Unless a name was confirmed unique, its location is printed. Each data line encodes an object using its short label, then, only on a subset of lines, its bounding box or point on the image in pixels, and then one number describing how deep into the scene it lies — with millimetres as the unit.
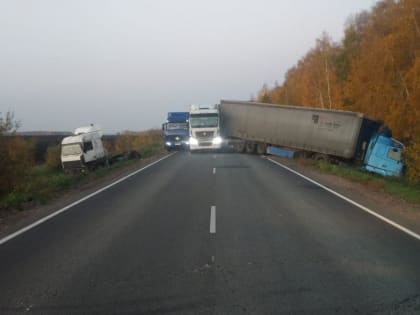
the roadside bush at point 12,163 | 17406
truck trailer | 27853
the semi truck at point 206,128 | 36250
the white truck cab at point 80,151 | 31720
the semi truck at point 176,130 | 44281
